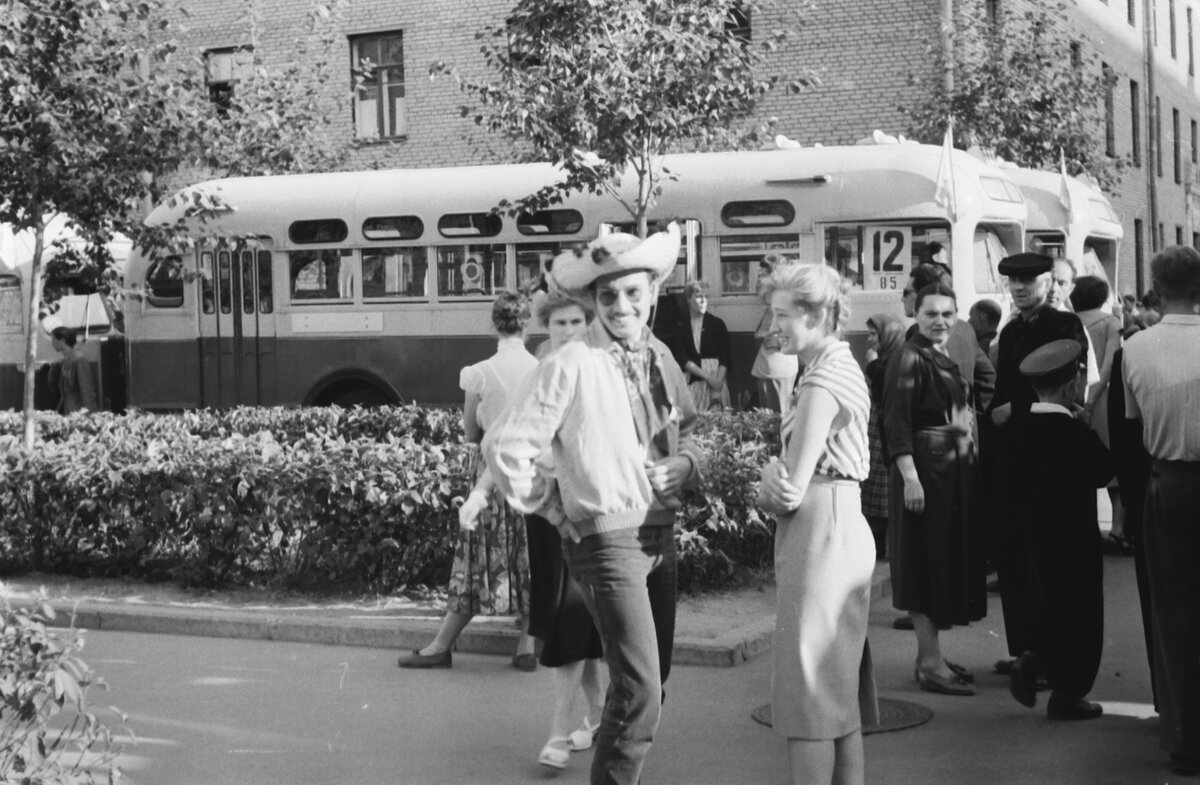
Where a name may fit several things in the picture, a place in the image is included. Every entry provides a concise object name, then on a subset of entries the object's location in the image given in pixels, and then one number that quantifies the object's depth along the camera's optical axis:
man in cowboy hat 5.13
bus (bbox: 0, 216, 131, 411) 20.30
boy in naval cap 6.89
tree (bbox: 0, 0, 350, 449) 12.45
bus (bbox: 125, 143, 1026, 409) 15.44
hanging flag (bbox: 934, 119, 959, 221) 15.04
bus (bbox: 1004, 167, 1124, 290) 16.56
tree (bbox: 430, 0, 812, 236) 14.39
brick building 24.31
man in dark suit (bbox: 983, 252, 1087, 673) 7.18
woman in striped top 5.10
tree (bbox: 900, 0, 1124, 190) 20.89
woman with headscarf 9.28
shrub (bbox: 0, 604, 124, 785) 4.52
